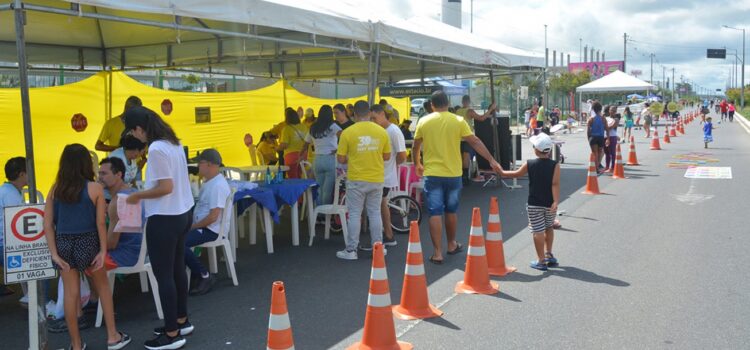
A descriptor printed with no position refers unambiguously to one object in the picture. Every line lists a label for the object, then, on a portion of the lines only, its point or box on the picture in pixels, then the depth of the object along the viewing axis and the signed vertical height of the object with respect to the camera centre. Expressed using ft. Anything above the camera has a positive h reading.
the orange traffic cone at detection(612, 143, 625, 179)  50.49 -4.07
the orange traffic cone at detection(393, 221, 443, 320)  17.62 -4.56
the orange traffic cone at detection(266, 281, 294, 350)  12.26 -3.70
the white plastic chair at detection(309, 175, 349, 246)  27.30 -3.59
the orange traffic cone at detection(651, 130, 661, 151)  77.23 -3.58
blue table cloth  25.09 -2.70
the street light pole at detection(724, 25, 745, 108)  220.60 +12.23
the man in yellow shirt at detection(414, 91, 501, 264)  23.95 -1.43
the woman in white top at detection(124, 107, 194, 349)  14.82 -1.72
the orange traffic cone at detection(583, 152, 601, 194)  42.20 -4.32
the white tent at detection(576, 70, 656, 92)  94.99 +4.43
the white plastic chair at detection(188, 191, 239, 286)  21.22 -3.60
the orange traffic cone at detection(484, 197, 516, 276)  22.26 -4.35
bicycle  30.55 -4.20
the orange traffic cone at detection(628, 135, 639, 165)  59.62 -3.87
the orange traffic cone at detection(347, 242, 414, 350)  15.37 -4.41
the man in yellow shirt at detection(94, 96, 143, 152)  28.99 -0.26
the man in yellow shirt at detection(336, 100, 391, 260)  23.98 -1.54
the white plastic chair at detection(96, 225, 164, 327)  17.83 -3.84
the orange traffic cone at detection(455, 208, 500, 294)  20.39 -4.47
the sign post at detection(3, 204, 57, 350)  13.30 -2.47
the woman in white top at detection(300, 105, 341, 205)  29.30 -1.32
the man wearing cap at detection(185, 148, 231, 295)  20.80 -2.76
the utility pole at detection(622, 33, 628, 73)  245.20 +22.35
